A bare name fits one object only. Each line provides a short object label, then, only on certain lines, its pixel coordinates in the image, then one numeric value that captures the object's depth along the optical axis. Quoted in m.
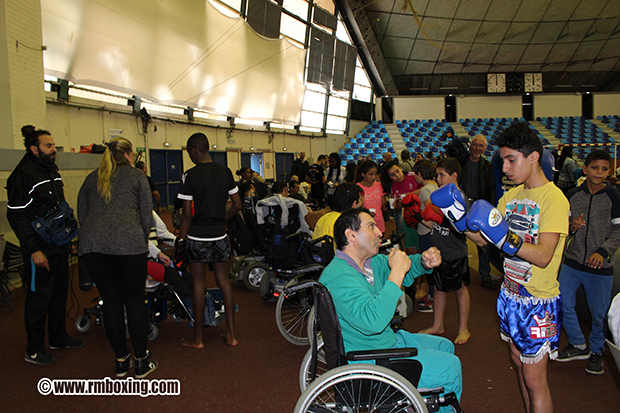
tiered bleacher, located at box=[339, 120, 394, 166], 22.02
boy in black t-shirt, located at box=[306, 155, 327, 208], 9.60
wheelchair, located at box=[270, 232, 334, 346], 3.23
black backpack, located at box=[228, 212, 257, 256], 4.99
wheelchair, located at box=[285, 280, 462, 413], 1.55
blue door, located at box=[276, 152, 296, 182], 19.20
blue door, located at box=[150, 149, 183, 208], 12.70
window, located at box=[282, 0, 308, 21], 16.20
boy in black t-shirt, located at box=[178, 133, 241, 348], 3.03
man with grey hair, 4.37
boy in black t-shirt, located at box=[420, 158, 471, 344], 3.13
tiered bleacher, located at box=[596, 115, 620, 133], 24.15
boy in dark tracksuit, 2.66
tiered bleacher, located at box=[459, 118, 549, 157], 23.83
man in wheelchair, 1.60
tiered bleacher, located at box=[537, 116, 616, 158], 22.64
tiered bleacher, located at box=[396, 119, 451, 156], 22.77
